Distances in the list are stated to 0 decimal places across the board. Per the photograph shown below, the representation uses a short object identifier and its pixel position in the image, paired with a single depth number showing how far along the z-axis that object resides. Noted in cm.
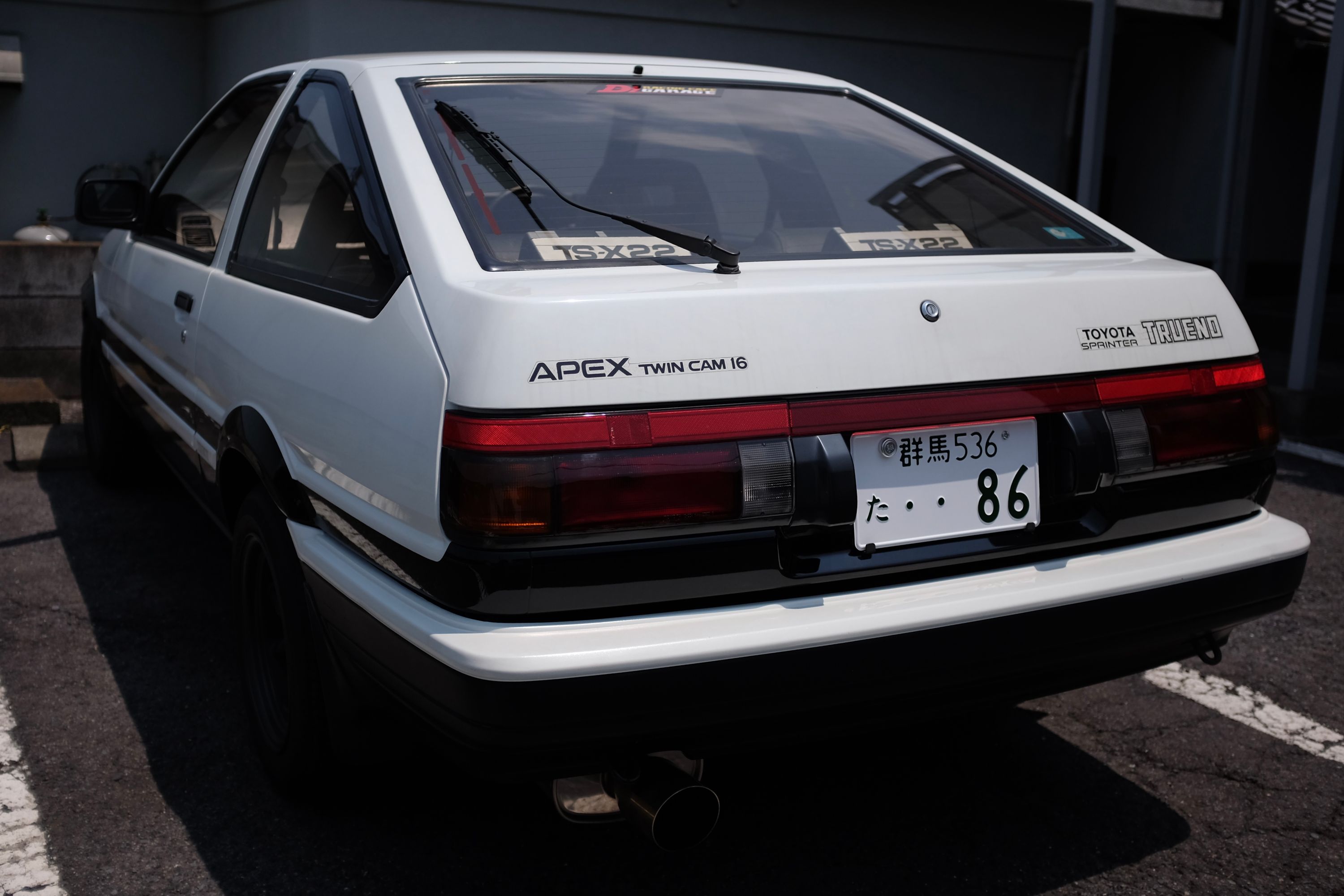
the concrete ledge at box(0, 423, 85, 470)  538
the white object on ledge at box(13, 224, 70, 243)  809
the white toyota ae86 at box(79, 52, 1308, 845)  181
